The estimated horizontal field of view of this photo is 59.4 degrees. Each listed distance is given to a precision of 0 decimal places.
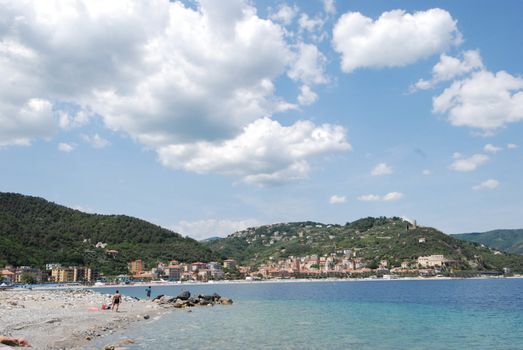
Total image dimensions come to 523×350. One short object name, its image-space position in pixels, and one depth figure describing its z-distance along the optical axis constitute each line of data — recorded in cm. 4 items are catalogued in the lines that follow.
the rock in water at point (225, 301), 6738
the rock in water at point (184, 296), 6412
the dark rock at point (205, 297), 6575
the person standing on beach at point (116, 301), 4656
